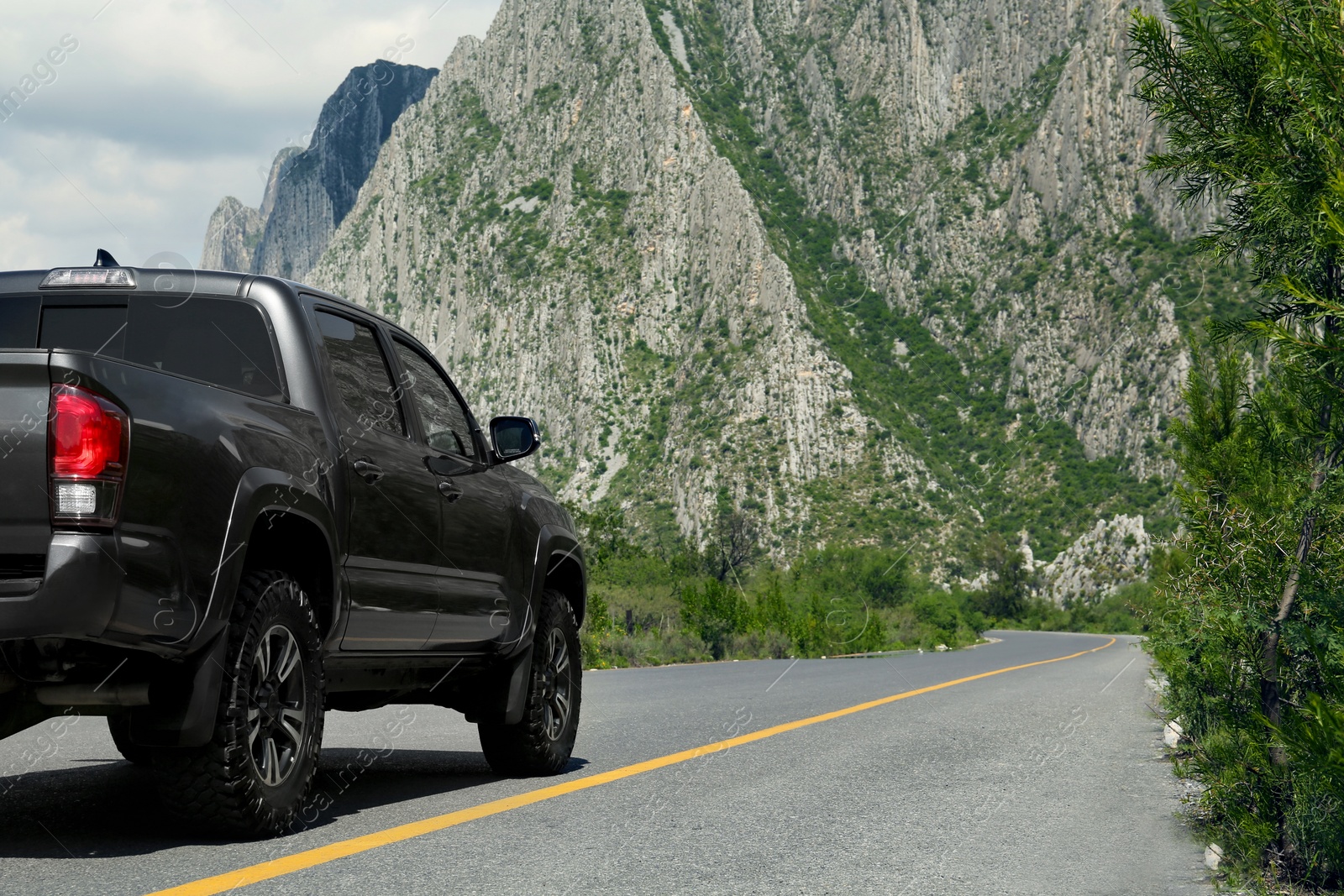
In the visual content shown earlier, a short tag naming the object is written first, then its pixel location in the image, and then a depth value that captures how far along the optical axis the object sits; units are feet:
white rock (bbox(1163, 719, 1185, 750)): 29.41
